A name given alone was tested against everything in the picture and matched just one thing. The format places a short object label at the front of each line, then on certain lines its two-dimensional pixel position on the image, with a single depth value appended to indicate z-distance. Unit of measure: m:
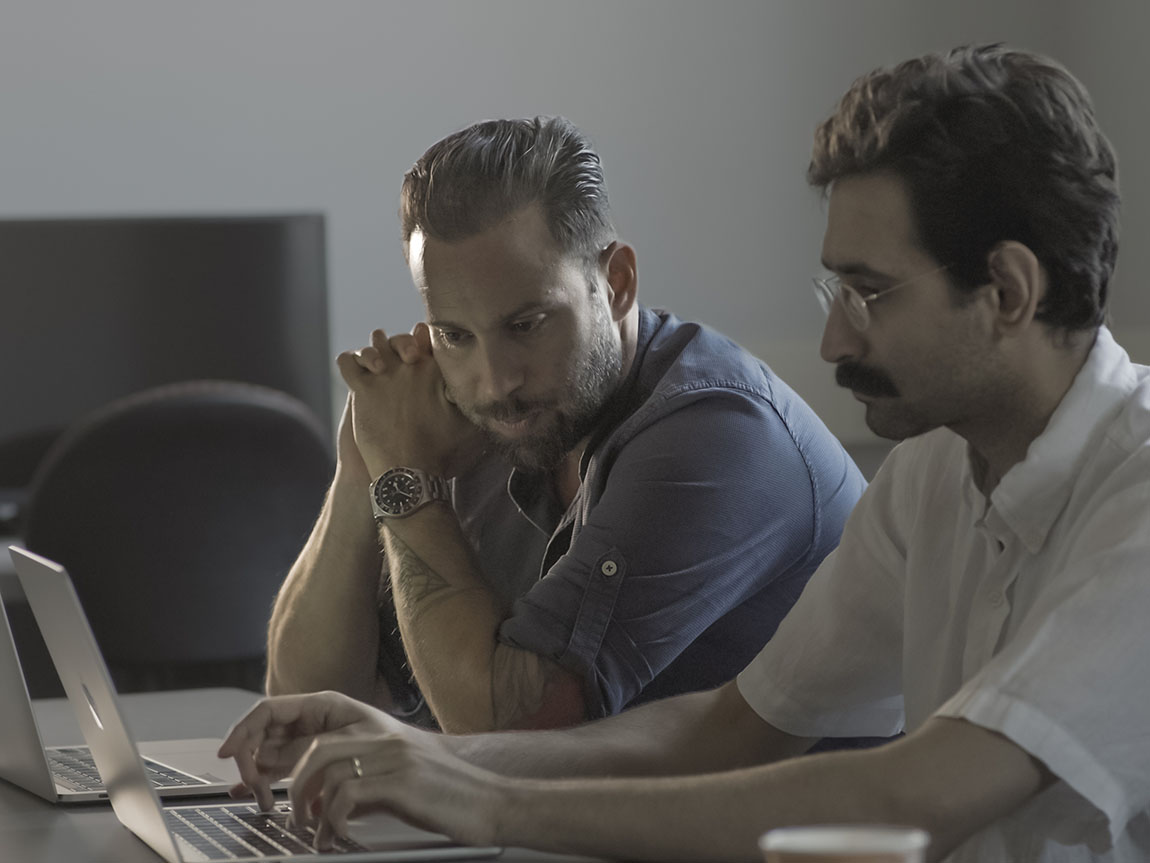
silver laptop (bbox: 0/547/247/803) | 2.29
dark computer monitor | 4.34
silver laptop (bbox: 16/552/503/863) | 2.08
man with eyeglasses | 2.07
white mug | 1.70
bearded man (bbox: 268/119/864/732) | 2.49
